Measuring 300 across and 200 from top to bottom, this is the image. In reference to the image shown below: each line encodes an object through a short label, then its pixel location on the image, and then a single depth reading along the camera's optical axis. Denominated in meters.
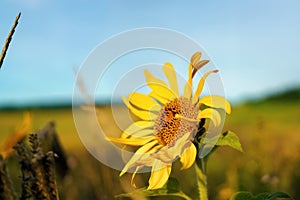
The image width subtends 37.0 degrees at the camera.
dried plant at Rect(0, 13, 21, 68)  0.70
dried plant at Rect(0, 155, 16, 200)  0.78
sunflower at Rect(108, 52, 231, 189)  0.83
